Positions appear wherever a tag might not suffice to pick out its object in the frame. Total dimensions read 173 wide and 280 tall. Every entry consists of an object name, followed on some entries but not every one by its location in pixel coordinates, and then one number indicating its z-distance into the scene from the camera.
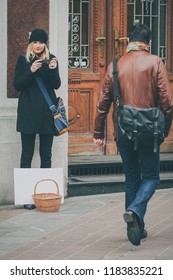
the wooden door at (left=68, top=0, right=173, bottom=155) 12.91
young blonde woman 11.00
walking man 9.02
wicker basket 10.90
